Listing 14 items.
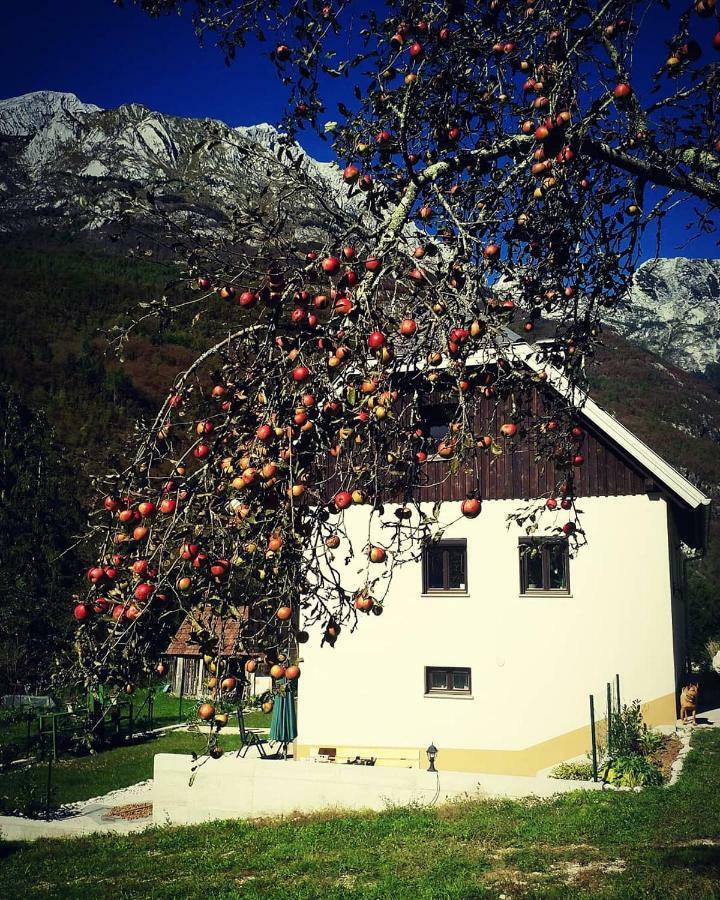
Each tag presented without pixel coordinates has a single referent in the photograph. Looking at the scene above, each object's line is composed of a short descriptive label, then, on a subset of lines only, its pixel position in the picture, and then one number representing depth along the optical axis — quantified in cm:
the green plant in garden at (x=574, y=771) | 1312
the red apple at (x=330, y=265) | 303
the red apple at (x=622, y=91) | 453
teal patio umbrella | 1661
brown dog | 1520
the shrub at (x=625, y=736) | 1288
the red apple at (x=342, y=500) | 307
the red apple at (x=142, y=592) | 270
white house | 1484
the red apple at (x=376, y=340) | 290
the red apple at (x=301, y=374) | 295
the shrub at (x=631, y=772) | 1166
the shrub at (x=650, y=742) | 1324
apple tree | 287
